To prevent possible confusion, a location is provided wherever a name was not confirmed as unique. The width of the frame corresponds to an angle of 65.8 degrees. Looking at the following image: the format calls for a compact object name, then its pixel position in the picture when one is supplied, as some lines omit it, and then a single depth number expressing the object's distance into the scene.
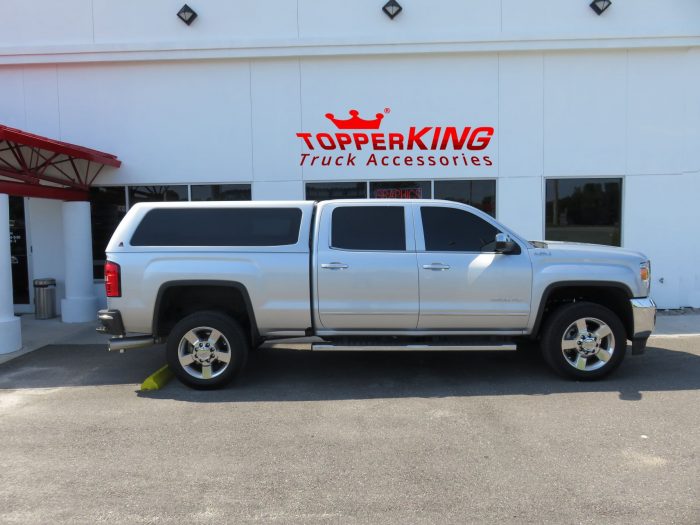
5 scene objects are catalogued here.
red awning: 7.75
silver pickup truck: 5.76
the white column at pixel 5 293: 7.57
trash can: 10.24
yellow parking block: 5.89
